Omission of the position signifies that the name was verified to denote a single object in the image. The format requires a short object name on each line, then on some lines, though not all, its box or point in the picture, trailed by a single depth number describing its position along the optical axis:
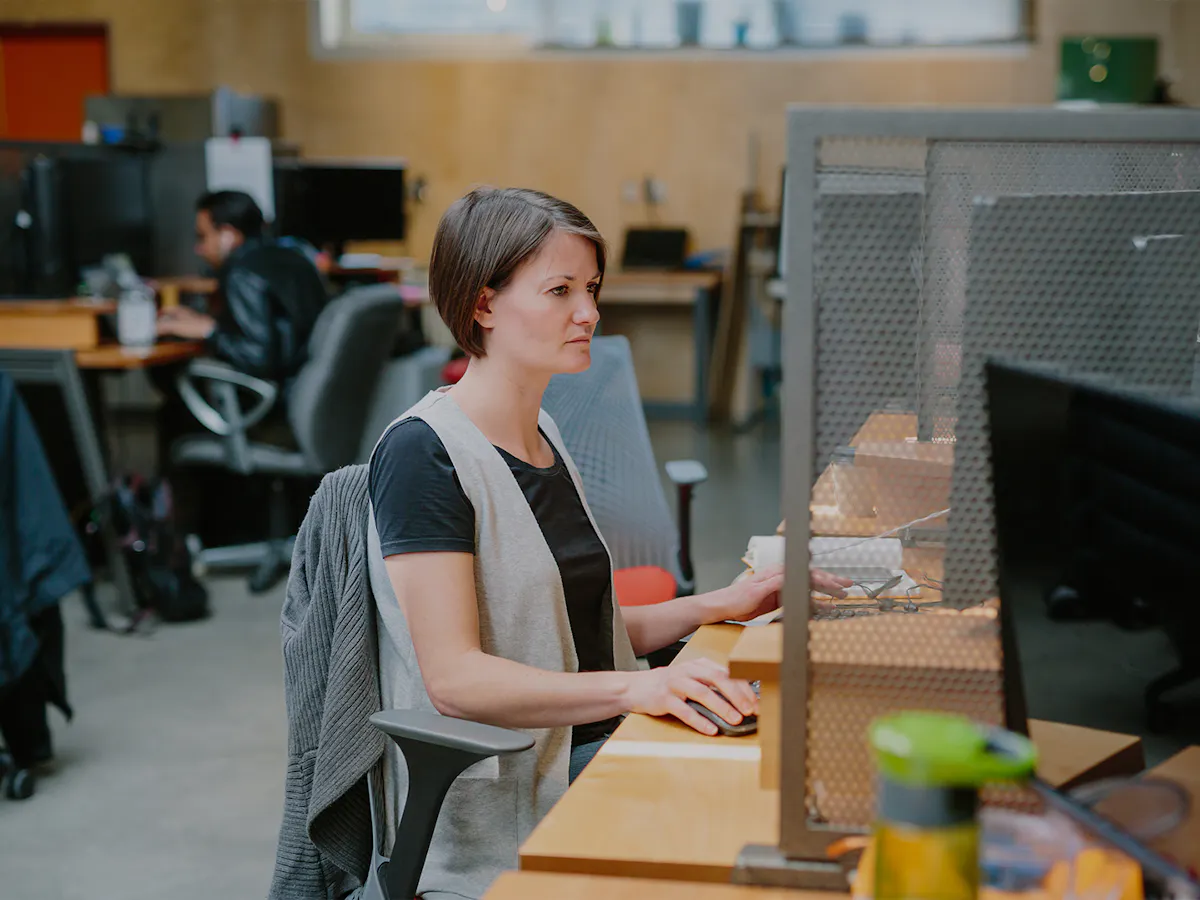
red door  8.85
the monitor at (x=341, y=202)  7.23
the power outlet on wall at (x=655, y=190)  8.37
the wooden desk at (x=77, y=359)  4.29
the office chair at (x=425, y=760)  1.25
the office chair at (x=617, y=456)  2.37
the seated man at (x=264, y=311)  4.58
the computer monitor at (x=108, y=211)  5.11
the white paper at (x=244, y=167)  6.71
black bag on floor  4.23
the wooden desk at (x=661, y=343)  8.17
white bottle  4.59
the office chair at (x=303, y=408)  4.26
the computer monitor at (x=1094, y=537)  0.83
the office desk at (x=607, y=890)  0.94
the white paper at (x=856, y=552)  0.94
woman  1.37
